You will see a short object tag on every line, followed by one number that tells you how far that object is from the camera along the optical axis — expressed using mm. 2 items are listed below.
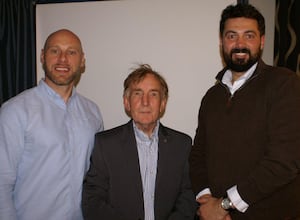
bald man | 1658
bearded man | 1451
